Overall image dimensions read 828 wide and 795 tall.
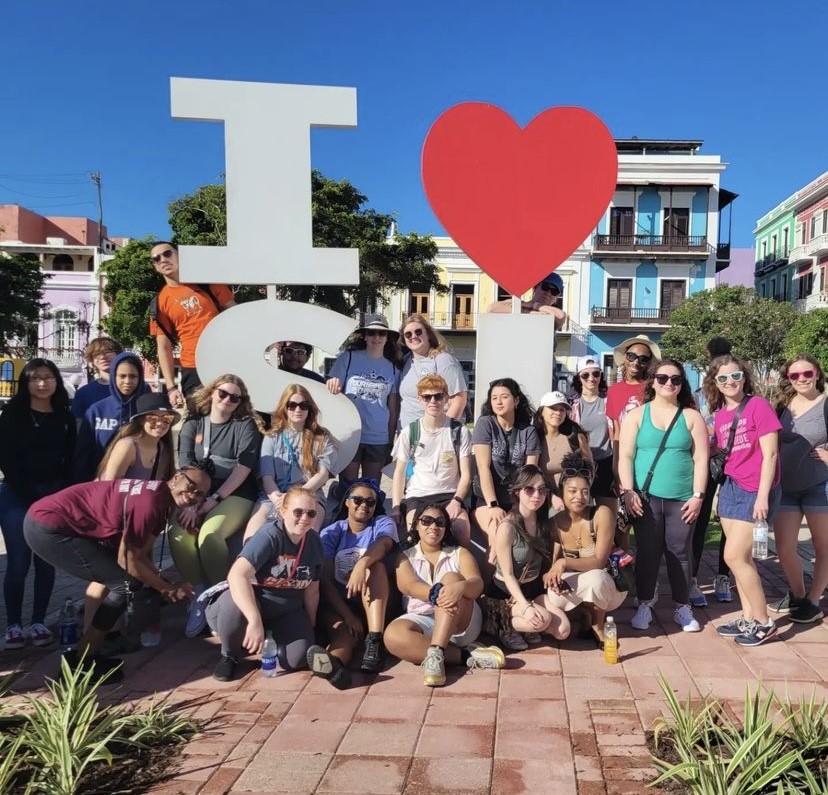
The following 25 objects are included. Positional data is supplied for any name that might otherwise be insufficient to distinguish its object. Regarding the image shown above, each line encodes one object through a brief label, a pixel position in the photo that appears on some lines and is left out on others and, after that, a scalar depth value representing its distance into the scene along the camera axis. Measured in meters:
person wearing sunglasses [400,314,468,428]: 4.70
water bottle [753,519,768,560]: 3.90
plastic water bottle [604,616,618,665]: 3.69
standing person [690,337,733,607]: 4.71
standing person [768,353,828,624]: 4.20
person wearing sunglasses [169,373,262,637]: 4.03
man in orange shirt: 4.99
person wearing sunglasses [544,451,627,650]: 3.91
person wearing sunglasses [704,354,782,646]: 3.96
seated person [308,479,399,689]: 3.68
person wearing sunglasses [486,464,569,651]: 3.85
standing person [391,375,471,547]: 4.25
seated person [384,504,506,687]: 3.58
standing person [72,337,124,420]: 4.63
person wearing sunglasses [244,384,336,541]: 4.29
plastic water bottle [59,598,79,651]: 3.90
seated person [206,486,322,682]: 3.49
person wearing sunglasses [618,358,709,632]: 4.14
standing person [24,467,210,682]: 3.49
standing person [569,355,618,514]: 4.75
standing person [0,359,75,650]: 4.03
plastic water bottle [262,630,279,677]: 3.55
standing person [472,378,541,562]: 4.22
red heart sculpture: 4.98
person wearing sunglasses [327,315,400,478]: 4.93
